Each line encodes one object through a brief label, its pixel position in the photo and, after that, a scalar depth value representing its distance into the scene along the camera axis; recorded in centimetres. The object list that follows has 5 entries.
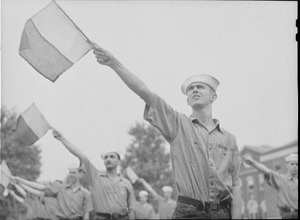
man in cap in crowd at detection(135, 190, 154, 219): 1479
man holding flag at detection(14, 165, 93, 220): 918
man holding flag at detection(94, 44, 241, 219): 381
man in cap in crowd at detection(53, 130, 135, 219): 751
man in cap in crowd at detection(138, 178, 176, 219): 1398
